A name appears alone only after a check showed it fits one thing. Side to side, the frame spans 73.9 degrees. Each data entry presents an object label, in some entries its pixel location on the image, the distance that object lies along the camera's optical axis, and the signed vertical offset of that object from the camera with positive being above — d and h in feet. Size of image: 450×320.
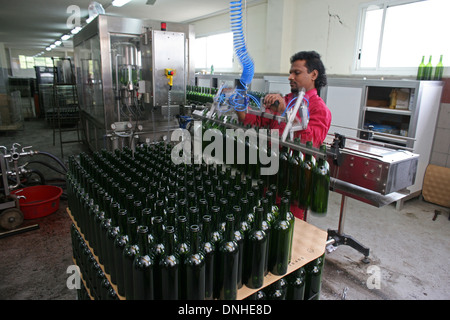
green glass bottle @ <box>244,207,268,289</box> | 3.72 -2.02
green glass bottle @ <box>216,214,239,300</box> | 3.45 -1.98
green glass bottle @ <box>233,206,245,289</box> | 3.61 -1.76
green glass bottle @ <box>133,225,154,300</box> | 3.26 -1.94
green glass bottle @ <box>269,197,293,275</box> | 4.09 -2.05
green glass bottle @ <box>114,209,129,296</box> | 3.64 -2.00
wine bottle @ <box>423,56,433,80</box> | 12.27 +0.91
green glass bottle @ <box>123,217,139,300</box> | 3.43 -1.89
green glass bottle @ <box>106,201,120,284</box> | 3.88 -1.89
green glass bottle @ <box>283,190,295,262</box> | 4.21 -1.75
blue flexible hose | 5.96 +0.82
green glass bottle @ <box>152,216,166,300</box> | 3.36 -1.79
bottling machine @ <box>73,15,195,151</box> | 11.72 +0.44
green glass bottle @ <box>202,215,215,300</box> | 3.40 -1.81
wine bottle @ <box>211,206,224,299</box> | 3.60 -1.77
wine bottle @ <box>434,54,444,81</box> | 12.07 +0.87
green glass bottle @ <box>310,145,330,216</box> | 4.80 -1.53
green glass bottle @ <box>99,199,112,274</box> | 4.09 -1.98
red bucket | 11.00 -4.37
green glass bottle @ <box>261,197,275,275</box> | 3.85 -1.74
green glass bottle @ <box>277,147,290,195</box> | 5.23 -1.42
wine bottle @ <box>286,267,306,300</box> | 5.21 -3.32
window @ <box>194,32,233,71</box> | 24.79 +3.09
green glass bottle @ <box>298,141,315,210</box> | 4.95 -1.51
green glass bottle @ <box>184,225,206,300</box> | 3.27 -1.92
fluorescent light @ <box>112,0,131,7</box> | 17.87 +4.91
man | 6.14 -0.21
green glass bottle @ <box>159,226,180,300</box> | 3.22 -1.89
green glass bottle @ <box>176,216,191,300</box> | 3.36 -1.76
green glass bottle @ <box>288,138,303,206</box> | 5.04 -1.41
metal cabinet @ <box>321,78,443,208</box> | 11.77 -0.66
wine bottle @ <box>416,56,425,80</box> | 12.45 +0.90
